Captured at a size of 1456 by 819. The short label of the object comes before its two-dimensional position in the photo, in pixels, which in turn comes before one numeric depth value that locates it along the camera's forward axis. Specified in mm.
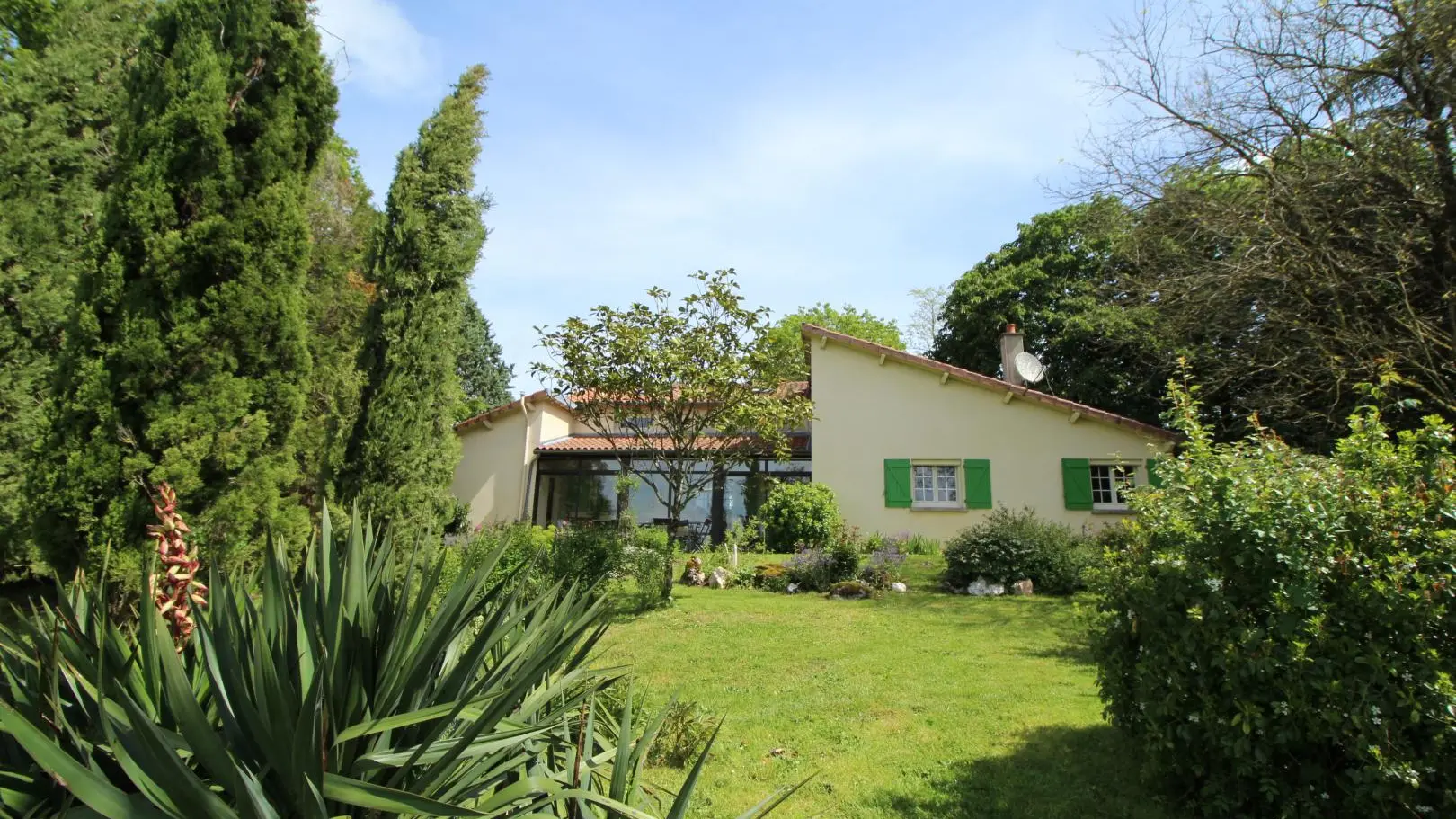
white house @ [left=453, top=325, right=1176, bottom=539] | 15852
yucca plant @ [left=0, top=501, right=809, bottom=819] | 1471
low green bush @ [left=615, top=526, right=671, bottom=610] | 9617
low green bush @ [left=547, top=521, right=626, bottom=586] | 9203
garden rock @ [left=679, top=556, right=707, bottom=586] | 11969
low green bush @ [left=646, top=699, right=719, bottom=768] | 4180
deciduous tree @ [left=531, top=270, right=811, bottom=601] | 10172
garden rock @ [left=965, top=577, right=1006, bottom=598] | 10398
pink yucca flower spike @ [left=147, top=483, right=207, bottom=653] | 2188
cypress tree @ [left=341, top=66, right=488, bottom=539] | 9242
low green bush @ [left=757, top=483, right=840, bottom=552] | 15211
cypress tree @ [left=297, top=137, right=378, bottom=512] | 9266
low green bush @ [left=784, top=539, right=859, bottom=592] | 11227
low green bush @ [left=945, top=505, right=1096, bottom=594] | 10492
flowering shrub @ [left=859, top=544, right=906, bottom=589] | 10797
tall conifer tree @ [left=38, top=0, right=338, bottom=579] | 5312
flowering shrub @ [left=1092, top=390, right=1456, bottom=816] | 2682
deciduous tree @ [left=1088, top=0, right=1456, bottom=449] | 8820
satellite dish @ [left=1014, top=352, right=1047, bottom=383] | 16875
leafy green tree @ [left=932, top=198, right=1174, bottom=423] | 19078
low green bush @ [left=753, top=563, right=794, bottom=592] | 11391
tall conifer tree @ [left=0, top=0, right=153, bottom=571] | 9070
